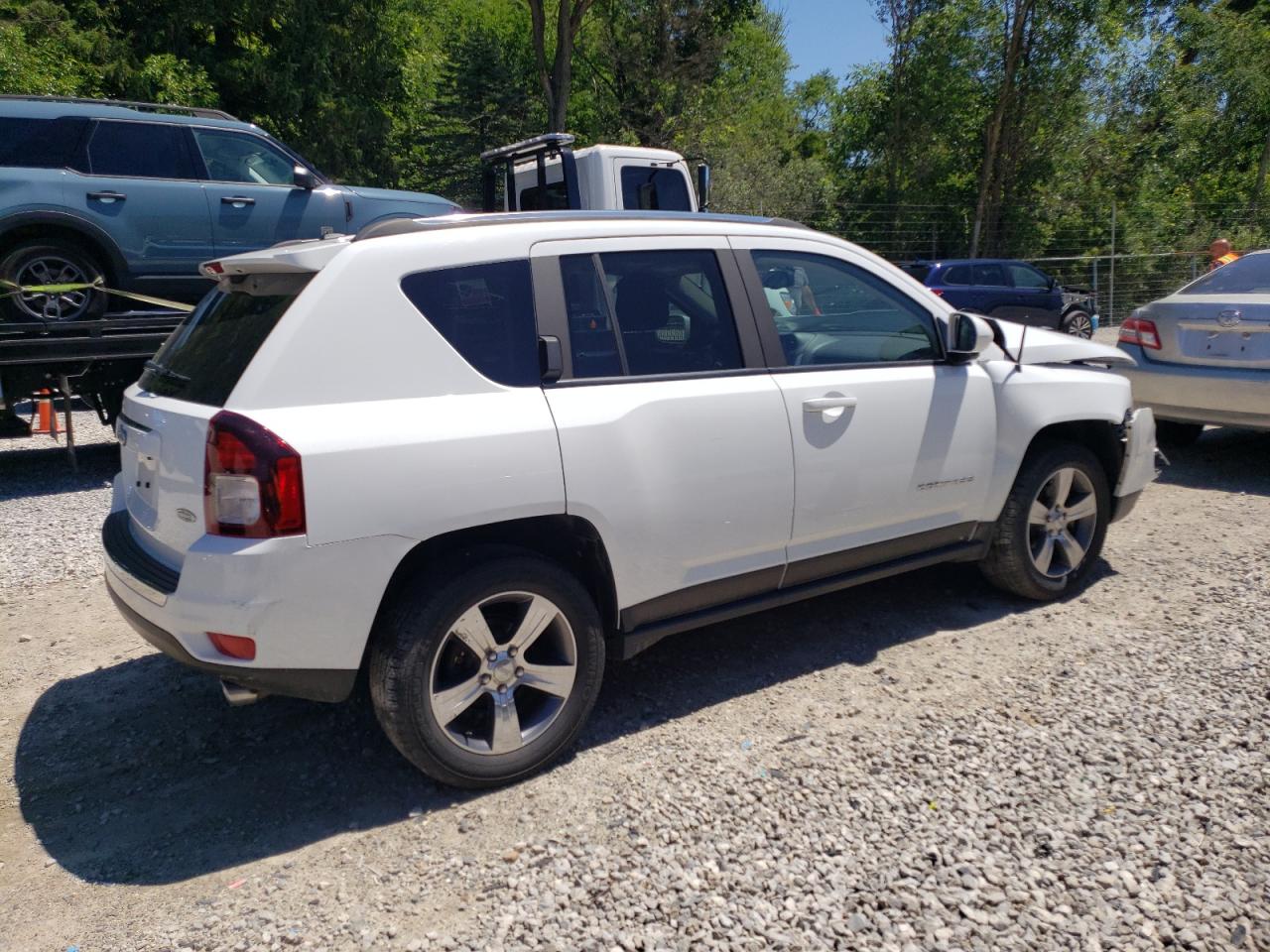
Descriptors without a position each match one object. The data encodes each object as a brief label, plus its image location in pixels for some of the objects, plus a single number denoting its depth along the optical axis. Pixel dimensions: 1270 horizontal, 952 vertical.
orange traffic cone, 9.80
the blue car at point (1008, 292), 17.36
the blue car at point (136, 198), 7.38
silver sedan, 6.83
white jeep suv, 2.88
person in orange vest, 12.02
